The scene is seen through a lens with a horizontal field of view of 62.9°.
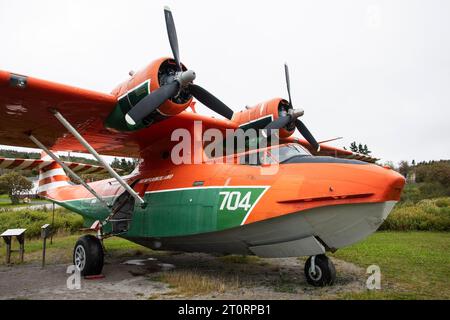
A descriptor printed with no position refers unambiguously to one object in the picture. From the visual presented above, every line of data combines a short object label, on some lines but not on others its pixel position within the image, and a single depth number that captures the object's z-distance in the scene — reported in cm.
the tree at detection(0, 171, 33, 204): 4100
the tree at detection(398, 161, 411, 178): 3940
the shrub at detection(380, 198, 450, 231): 1679
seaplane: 593
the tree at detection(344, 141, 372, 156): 5365
